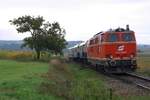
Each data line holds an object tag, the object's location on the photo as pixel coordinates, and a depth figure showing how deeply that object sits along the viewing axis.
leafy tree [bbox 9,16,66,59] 35.38
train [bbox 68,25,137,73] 16.59
